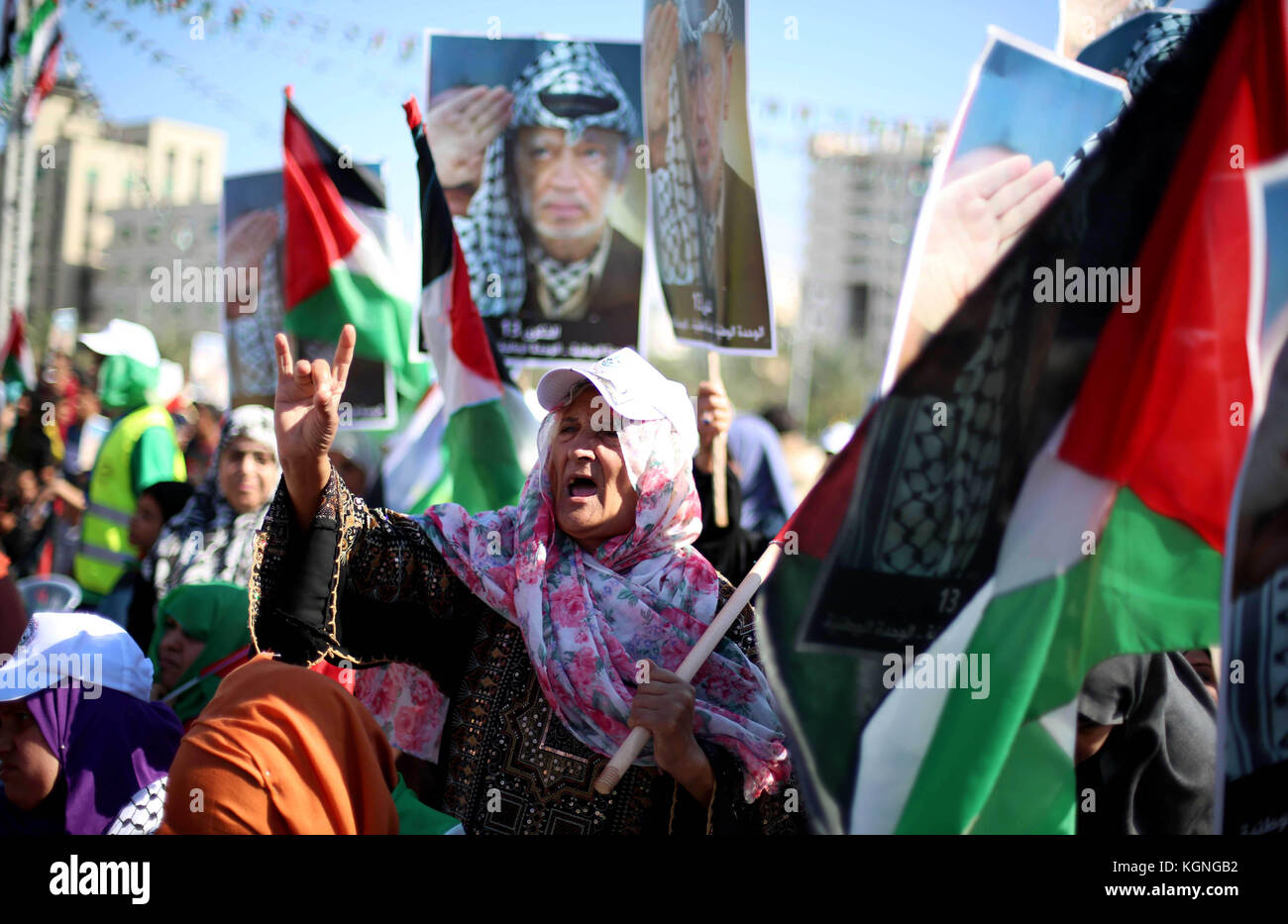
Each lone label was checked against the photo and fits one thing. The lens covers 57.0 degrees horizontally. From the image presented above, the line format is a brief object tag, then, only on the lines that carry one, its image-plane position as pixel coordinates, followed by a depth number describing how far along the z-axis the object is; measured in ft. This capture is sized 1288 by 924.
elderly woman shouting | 7.11
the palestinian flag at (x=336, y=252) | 14.26
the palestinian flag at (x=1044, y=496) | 6.39
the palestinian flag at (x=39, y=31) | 25.02
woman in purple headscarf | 7.46
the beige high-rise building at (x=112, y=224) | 98.68
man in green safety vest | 17.69
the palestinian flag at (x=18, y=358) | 27.61
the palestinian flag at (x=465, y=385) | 11.39
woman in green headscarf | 10.84
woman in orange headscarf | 6.02
